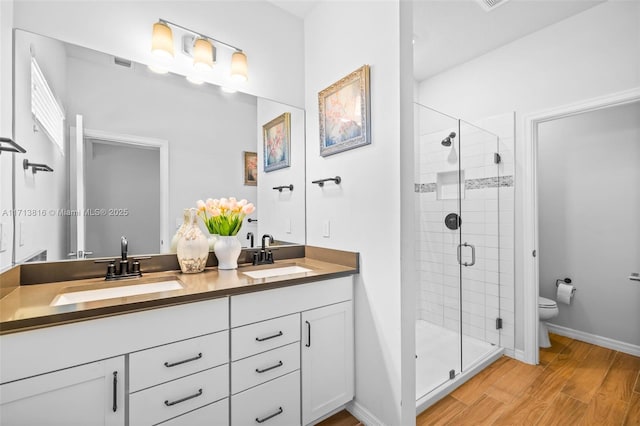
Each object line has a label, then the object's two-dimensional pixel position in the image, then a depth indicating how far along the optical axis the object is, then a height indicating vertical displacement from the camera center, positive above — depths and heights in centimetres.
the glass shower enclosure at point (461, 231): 263 -16
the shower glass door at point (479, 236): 263 -20
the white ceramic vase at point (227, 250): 173 -20
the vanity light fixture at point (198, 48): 161 +99
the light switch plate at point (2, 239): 114 -8
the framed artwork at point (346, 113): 171 +63
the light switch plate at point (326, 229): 200 -10
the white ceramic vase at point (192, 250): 161 -18
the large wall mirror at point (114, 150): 133 +37
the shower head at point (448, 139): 262 +67
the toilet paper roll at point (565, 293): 278 -76
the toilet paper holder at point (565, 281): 284 -68
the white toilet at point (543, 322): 266 -99
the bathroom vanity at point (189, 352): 94 -54
